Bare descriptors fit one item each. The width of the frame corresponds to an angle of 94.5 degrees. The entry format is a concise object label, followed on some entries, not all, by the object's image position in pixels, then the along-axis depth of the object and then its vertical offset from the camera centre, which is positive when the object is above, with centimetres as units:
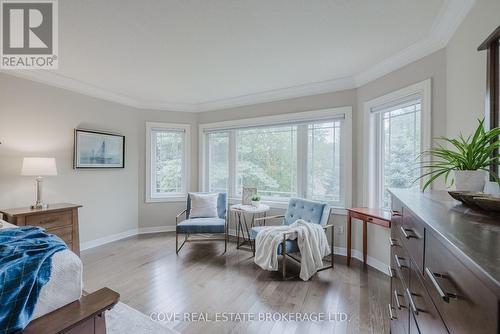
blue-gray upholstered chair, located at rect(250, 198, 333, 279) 264 -66
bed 94 -63
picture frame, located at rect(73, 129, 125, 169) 338 +25
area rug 177 -126
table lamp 265 -5
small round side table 336 -86
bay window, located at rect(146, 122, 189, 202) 432 +9
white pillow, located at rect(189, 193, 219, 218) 377 -66
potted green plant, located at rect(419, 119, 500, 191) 109 +3
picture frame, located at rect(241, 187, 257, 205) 367 -45
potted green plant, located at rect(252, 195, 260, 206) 358 -52
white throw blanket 258 -92
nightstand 252 -63
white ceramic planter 110 -6
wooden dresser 47 -27
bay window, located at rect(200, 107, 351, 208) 333 +17
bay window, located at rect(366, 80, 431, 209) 234 +34
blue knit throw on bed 85 -46
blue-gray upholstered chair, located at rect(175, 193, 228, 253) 333 -88
